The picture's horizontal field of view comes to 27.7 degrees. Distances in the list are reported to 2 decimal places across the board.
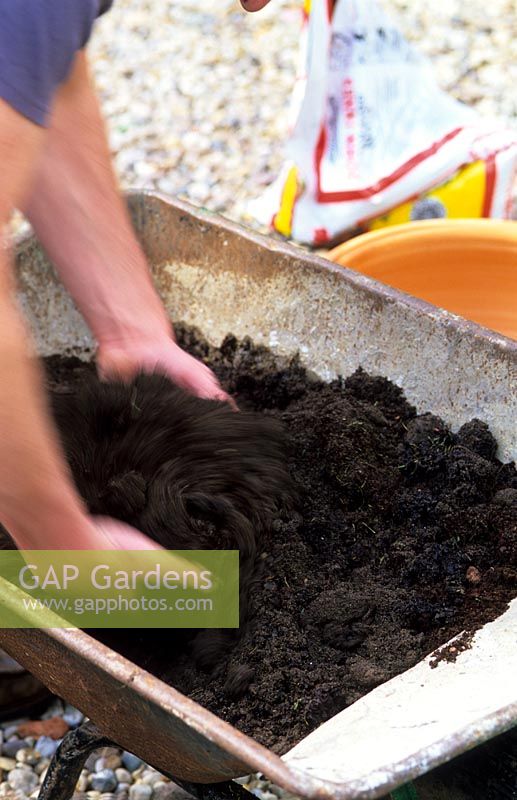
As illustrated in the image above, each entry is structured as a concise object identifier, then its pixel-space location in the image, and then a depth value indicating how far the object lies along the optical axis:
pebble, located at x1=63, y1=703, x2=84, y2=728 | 2.24
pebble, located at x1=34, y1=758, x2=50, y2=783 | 2.16
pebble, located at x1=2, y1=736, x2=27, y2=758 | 2.19
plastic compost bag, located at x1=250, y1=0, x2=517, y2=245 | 3.09
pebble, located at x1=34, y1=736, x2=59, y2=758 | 2.19
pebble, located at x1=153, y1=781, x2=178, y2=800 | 2.09
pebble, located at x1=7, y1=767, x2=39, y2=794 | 2.11
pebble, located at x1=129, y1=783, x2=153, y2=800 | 2.09
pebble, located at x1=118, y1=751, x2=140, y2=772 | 2.16
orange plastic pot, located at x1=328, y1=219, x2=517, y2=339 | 2.49
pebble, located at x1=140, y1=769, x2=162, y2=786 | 2.13
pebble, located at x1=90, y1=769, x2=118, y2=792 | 2.11
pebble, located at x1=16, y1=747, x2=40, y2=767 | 2.17
